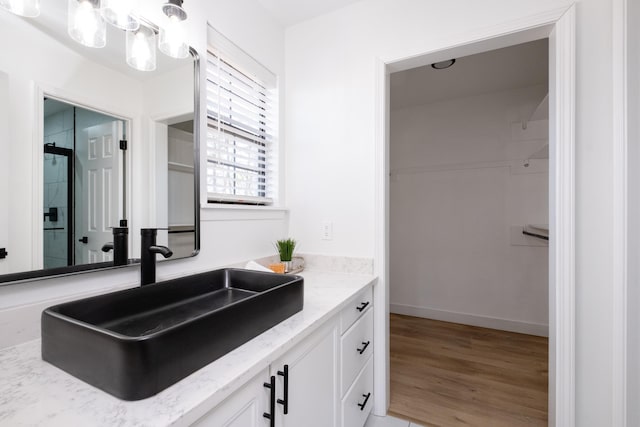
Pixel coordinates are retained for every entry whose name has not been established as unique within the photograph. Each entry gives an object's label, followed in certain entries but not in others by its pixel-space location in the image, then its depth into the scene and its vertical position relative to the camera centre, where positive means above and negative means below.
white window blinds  1.51 +0.49
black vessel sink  0.57 -0.31
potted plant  1.79 -0.23
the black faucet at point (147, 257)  1.09 -0.17
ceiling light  2.33 +1.19
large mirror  0.82 +0.21
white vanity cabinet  0.74 -0.57
